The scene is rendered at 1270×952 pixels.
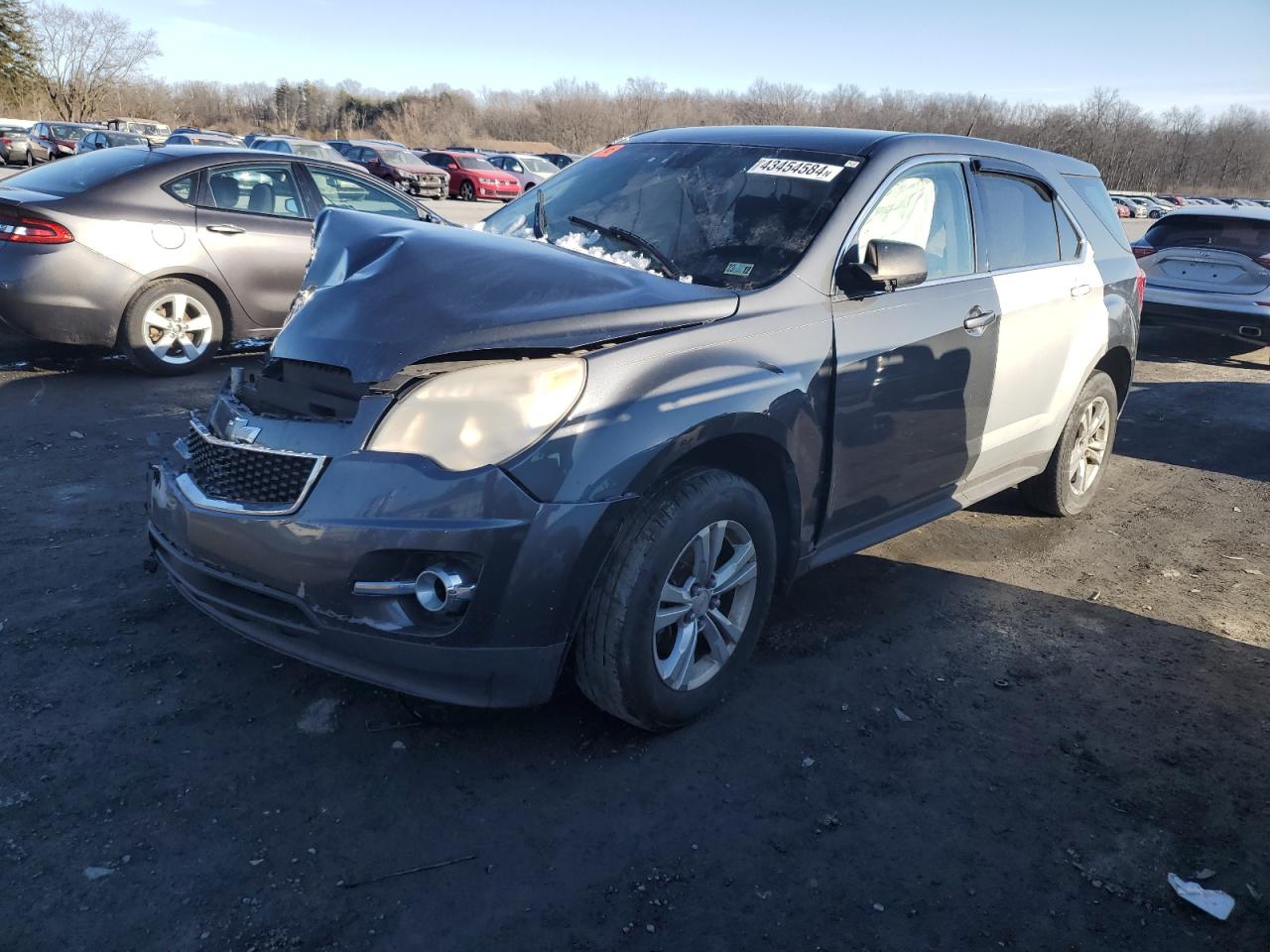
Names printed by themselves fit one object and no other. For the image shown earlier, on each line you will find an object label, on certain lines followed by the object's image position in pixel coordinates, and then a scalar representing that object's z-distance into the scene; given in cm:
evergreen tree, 5766
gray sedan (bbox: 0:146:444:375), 643
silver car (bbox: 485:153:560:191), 3486
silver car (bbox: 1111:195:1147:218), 4919
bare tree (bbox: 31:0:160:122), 6512
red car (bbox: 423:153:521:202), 3228
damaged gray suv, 256
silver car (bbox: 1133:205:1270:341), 984
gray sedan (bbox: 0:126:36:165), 3591
